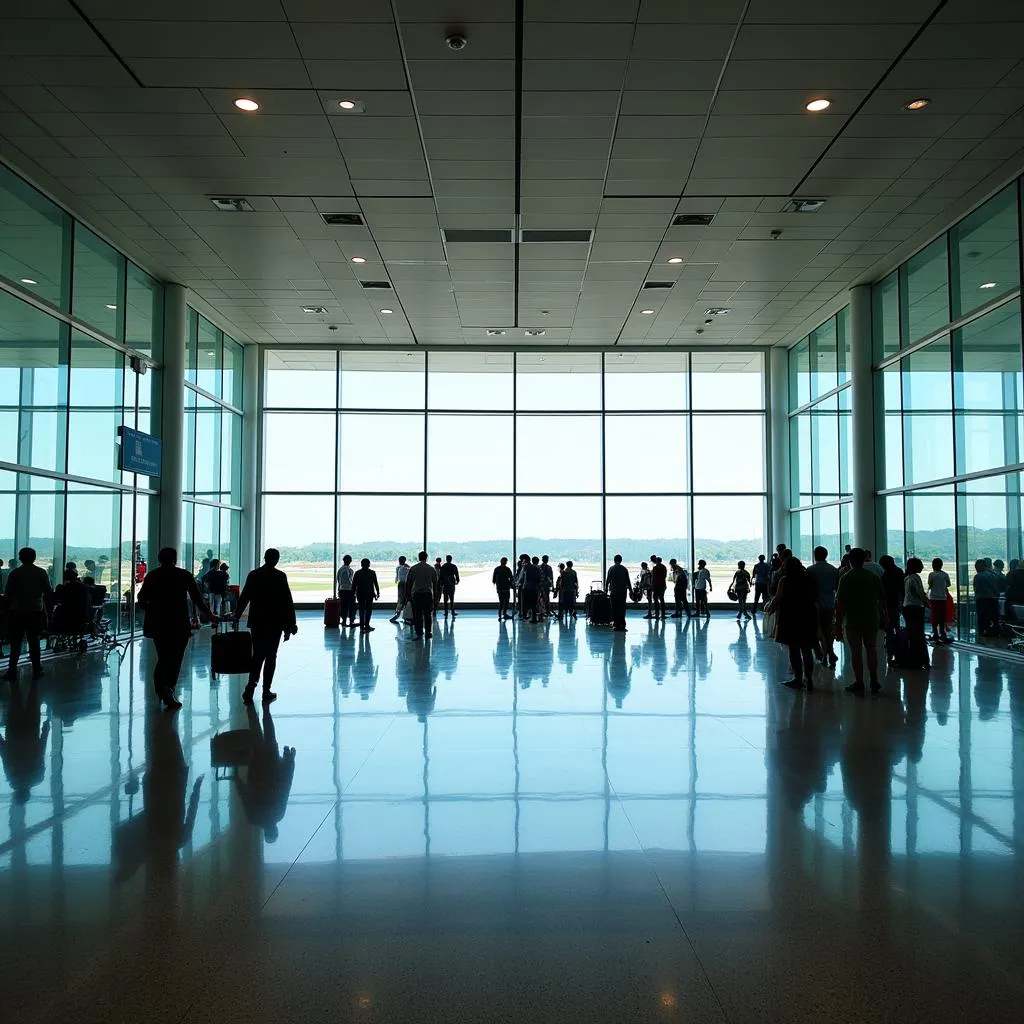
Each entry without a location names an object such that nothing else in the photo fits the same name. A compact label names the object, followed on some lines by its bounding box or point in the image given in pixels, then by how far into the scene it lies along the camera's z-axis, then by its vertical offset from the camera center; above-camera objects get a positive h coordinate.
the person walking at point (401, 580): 19.25 -0.96
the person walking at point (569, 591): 20.67 -1.29
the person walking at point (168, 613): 8.29 -0.74
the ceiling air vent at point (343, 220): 13.35 +5.01
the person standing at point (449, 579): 20.70 -0.99
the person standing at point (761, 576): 20.37 -0.91
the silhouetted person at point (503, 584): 20.36 -1.11
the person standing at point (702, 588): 21.80 -1.27
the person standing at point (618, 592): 17.80 -1.13
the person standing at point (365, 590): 17.03 -1.04
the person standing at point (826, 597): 10.81 -0.76
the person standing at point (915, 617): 11.47 -1.07
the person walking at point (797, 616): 9.41 -0.86
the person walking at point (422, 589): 14.25 -0.86
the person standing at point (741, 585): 20.72 -1.14
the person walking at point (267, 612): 8.58 -0.76
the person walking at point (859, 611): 9.15 -0.78
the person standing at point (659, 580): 20.22 -0.99
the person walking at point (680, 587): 21.45 -1.24
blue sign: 13.88 +1.43
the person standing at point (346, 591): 17.89 -1.13
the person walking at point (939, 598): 14.39 -1.01
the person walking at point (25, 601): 10.33 -0.77
